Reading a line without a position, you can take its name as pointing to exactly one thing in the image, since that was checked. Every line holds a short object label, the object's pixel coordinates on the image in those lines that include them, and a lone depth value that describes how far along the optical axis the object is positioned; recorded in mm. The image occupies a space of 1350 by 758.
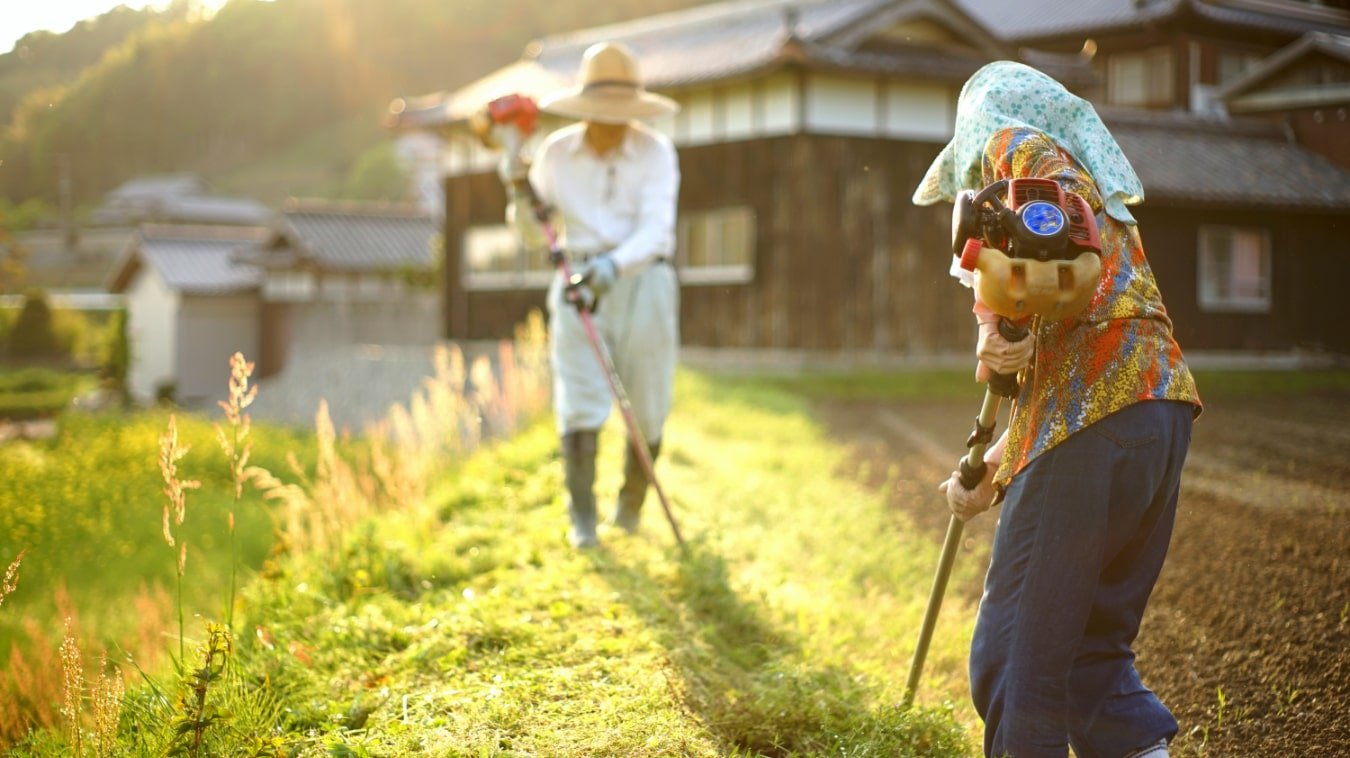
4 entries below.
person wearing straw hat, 4887
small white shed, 31969
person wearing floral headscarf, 2248
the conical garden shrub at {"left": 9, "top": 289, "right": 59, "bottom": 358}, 25844
